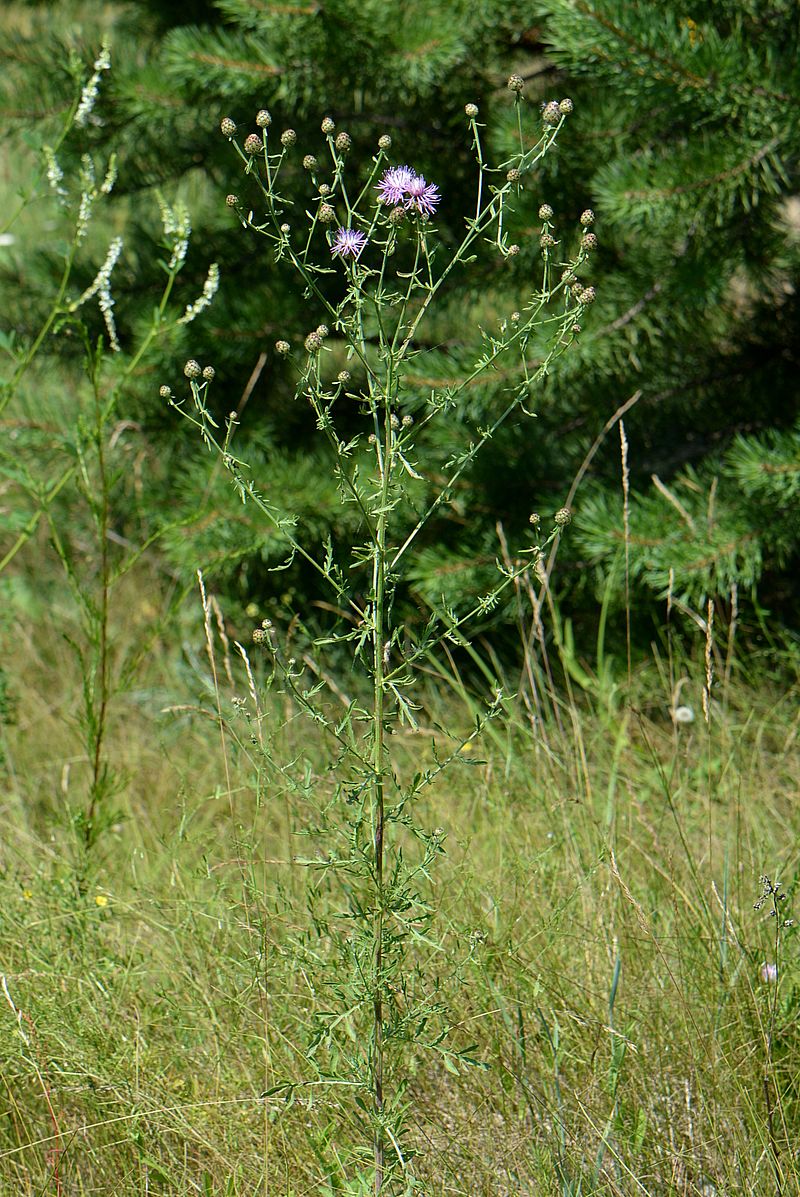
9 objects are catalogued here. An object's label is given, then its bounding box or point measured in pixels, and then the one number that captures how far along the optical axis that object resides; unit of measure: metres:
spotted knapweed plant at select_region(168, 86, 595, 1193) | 2.56
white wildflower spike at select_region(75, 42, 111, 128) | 4.21
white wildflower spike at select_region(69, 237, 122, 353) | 4.06
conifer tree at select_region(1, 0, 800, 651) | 4.82
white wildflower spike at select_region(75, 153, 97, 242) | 4.11
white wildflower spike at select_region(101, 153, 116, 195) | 4.12
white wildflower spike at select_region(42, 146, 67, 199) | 4.08
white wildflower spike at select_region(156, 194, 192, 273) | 4.14
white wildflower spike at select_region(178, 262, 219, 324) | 4.16
